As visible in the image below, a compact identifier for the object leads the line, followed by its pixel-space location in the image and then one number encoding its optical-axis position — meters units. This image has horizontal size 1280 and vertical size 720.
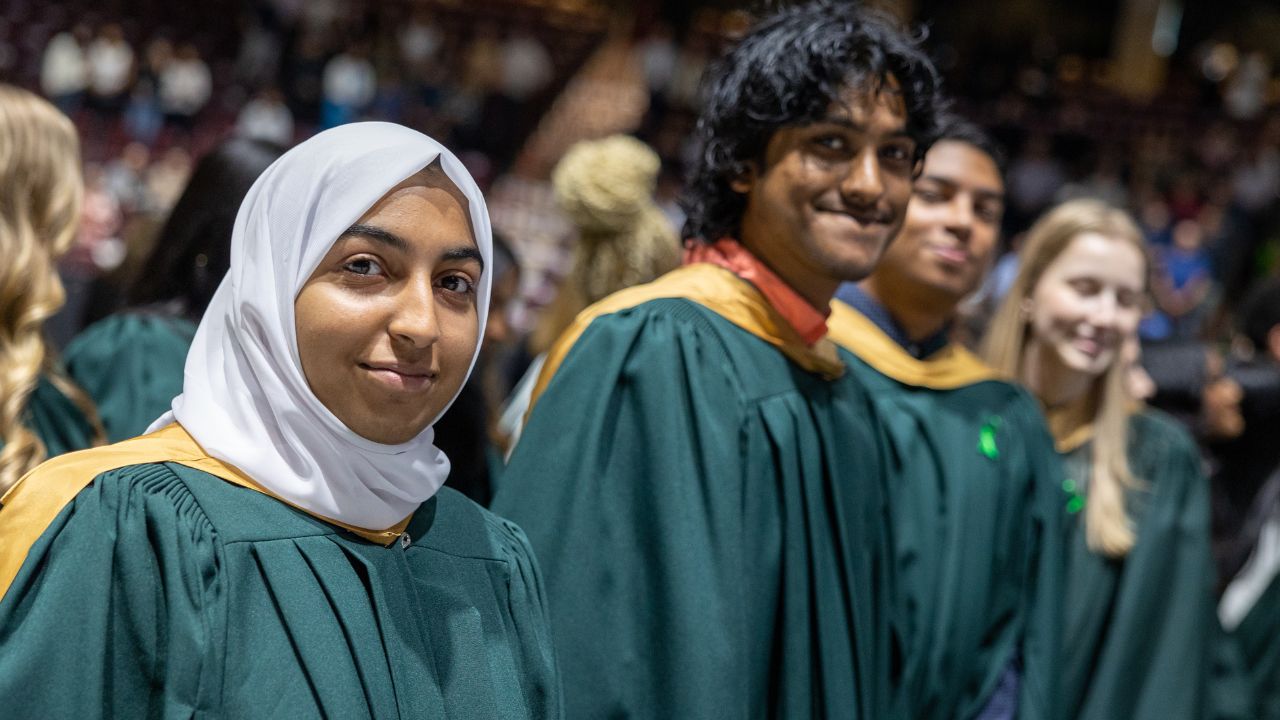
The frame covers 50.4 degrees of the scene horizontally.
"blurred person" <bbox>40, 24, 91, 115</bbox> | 12.90
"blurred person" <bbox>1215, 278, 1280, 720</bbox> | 4.26
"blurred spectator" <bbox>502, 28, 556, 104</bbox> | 14.95
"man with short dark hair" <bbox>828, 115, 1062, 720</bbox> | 2.83
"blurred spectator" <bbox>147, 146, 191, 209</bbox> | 10.92
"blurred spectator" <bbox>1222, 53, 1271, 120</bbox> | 16.56
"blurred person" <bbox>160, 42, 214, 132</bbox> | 13.25
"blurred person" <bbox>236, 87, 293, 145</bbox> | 12.28
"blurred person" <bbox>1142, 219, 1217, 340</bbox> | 10.88
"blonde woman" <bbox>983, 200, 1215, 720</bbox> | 3.50
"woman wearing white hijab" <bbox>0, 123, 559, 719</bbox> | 1.38
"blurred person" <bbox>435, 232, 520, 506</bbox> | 3.02
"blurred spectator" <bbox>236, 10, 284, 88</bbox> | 13.52
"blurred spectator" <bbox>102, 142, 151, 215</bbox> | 11.12
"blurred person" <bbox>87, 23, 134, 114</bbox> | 13.16
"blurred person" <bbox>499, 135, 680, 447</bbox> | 3.80
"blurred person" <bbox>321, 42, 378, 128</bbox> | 13.13
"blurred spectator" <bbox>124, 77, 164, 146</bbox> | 13.02
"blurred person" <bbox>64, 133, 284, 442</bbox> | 2.64
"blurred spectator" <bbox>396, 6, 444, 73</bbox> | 14.18
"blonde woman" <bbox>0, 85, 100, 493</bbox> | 2.42
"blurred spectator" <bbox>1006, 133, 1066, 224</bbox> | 14.30
